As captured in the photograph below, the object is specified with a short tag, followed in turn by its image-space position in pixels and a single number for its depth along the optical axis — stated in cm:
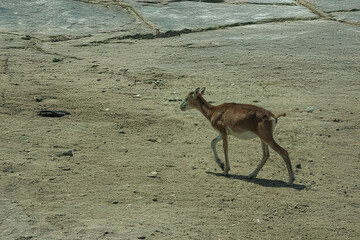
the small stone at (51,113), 1739
